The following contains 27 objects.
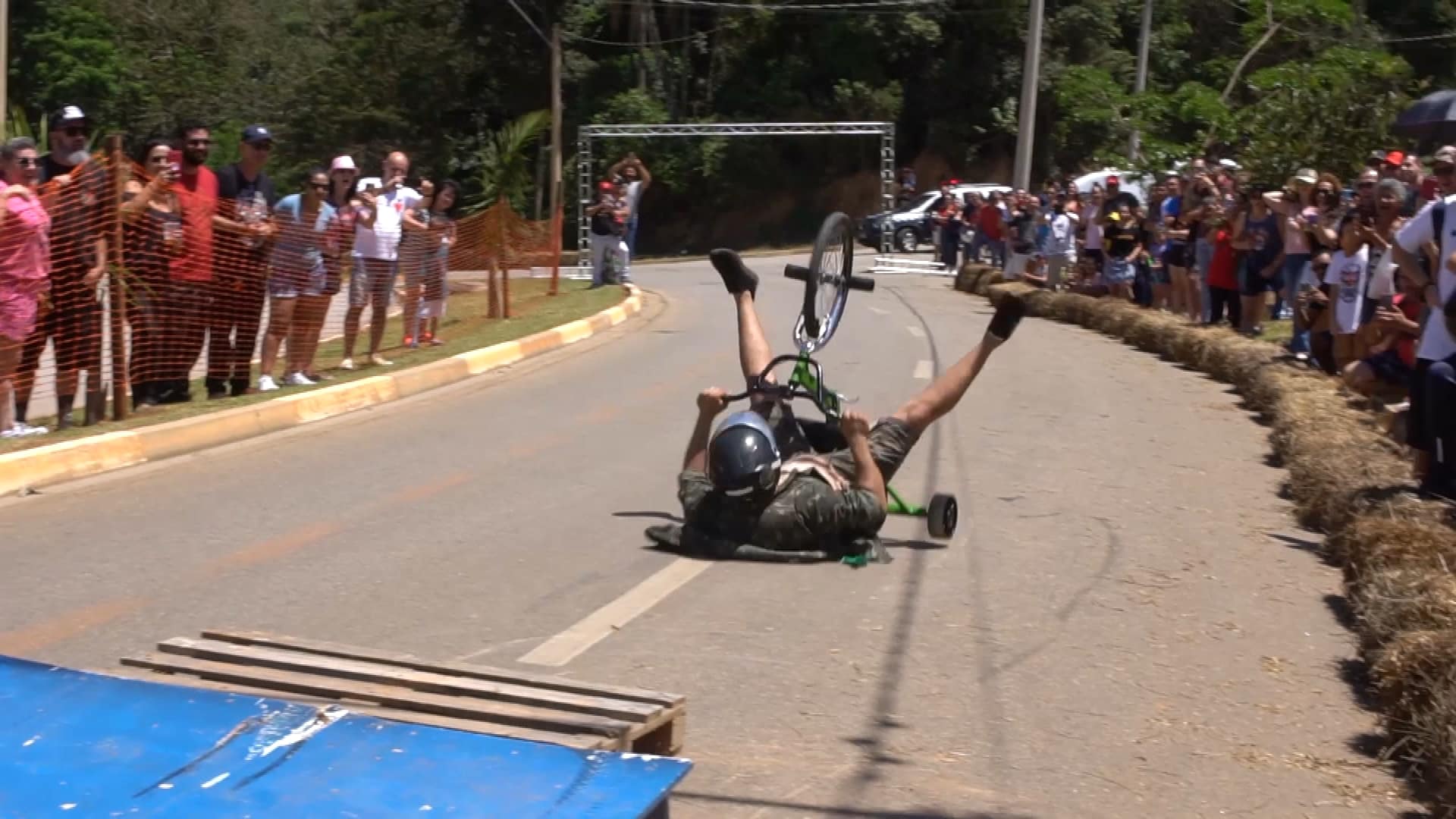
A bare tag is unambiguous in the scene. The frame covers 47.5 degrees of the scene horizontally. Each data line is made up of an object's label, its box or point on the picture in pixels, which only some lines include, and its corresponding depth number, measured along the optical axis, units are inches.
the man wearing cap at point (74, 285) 415.8
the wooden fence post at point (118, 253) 423.5
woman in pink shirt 387.9
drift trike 321.1
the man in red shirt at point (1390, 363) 480.7
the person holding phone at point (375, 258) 559.5
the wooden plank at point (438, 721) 152.6
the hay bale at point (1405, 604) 233.3
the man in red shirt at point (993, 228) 1255.5
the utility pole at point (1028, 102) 1328.7
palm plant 1608.0
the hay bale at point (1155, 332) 703.7
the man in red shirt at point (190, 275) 455.2
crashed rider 290.4
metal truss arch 1549.0
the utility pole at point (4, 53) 776.9
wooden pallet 160.4
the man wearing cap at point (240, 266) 474.0
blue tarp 107.9
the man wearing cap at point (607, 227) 1005.8
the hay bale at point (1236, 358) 577.0
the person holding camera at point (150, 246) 437.1
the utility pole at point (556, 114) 1406.3
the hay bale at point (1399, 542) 264.8
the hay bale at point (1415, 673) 206.8
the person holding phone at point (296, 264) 497.4
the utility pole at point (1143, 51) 1574.8
